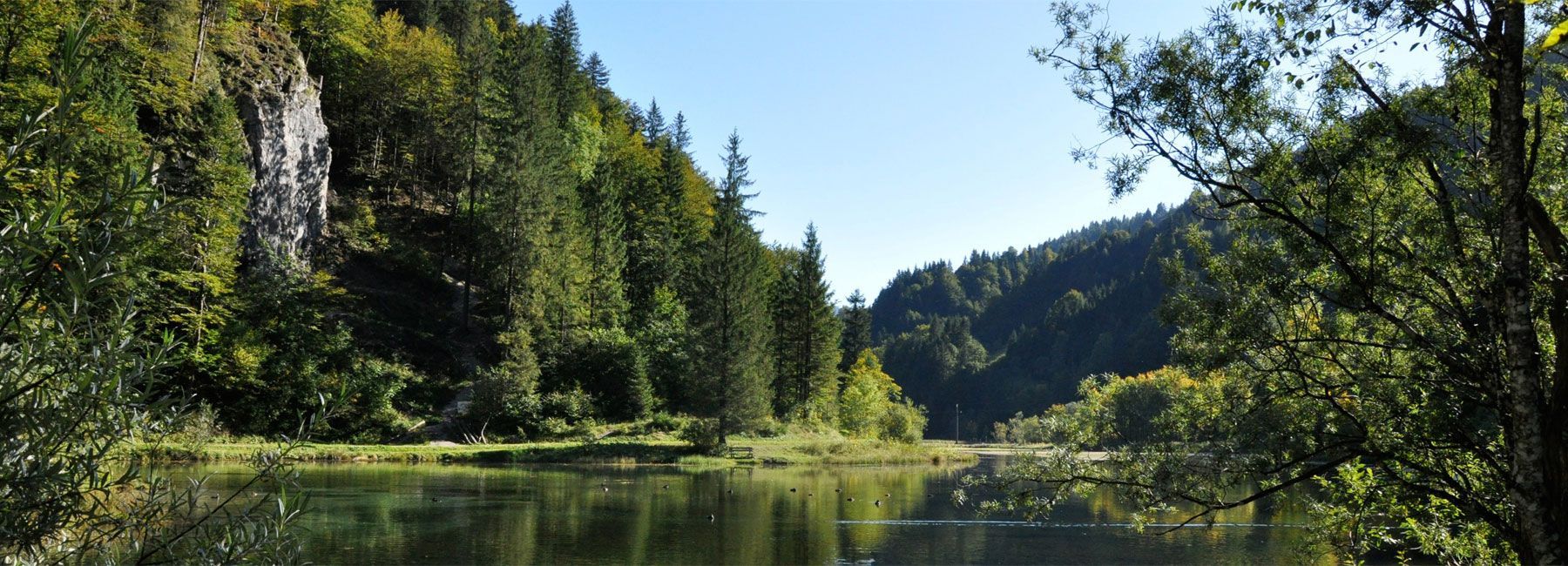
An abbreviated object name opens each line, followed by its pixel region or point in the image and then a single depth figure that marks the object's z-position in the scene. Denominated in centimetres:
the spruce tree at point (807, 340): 6219
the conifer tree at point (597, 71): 10412
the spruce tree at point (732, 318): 4803
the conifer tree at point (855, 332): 8031
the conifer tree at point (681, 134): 10294
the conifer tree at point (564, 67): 7069
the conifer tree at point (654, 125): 10275
